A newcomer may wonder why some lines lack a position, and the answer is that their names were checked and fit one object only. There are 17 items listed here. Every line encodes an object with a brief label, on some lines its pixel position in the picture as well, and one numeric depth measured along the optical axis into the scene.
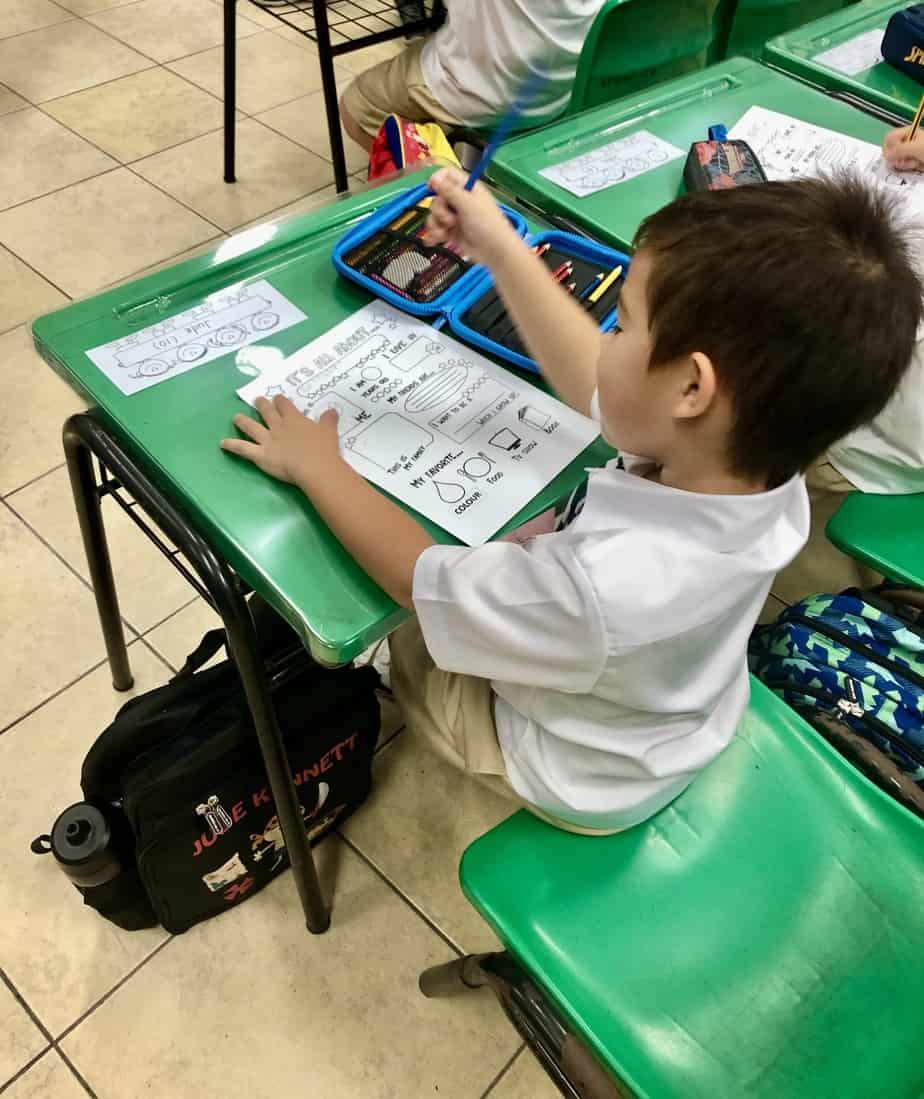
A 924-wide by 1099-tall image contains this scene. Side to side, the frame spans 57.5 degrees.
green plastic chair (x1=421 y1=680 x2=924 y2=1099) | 0.72
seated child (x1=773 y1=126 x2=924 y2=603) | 1.07
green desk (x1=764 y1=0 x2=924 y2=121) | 1.47
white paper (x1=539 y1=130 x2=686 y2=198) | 1.20
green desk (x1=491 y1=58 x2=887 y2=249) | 1.16
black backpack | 0.94
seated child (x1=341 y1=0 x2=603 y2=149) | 1.68
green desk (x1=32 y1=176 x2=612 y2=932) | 0.70
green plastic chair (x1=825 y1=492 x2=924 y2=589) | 1.12
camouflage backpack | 0.97
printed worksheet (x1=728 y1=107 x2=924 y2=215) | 1.22
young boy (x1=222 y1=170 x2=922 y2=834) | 0.59
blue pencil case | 0.93
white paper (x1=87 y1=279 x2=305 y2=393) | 0.85
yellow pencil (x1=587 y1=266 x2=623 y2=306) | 0.95
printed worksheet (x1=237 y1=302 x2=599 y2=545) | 0.79
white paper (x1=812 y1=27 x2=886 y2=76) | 1.56
